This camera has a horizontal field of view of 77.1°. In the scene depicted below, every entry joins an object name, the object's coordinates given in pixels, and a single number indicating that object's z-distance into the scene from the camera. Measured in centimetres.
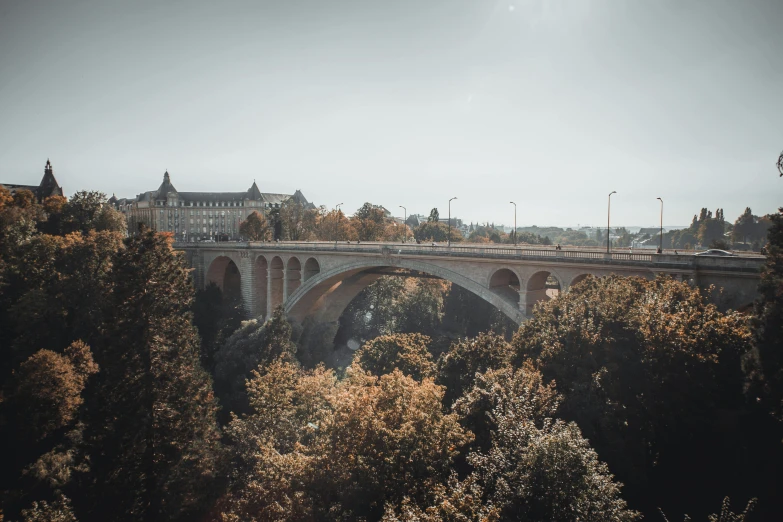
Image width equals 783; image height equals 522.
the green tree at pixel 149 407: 2198
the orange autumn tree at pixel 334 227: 8200
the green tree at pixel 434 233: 10488
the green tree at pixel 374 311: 6172
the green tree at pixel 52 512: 1852
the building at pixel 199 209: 12688
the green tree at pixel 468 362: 2425
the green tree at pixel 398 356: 3080
